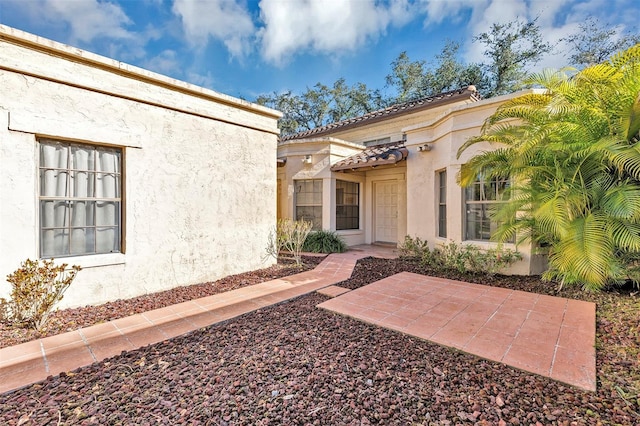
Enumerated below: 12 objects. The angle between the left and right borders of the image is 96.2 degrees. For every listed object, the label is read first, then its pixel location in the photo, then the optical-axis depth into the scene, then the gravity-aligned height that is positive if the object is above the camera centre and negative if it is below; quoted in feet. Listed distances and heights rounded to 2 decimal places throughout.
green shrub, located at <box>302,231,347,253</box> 36.17 -3.65
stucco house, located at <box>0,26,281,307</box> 14.65 +2.76
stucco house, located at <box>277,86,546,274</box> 26.21 +4.48
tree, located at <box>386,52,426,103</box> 81.46 +39.74
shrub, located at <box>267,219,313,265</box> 27.27 -2.13
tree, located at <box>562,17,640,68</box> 63.98 +39.20
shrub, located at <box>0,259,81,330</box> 13.79 -3.82
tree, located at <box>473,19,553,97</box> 69.77 +40.34
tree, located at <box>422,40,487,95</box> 74.23 +37.01
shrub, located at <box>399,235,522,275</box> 23.80 -3.96
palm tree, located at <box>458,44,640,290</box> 15.40 +2.68
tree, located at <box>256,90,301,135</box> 100.01 +37.45
